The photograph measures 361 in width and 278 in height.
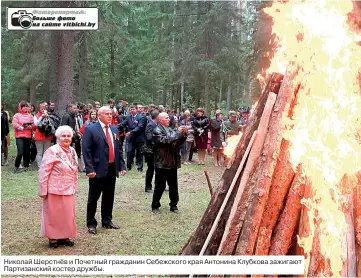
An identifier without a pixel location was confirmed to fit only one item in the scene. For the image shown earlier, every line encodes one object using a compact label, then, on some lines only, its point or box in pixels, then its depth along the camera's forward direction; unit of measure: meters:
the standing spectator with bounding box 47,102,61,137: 9.96
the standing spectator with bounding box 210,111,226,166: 12.38
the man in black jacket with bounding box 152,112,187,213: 6.66
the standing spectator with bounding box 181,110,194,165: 12.83
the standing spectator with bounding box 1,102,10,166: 10.48
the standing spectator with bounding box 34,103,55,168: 9.70
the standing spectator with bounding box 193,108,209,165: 12.34
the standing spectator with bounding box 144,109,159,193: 7.37
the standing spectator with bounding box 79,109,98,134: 9.30
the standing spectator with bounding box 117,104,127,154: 11.39
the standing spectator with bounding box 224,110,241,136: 11.88
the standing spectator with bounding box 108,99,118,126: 11.44
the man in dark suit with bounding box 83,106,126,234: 5.65
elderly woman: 5.05
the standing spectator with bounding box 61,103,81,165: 9.66
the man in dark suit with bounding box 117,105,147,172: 10.52
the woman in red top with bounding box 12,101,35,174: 9.82
